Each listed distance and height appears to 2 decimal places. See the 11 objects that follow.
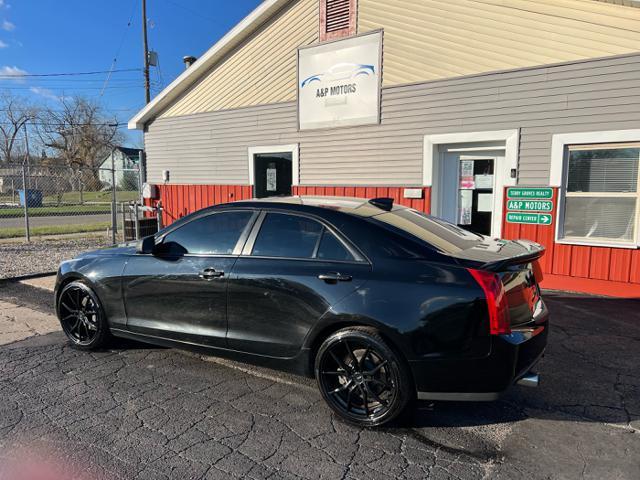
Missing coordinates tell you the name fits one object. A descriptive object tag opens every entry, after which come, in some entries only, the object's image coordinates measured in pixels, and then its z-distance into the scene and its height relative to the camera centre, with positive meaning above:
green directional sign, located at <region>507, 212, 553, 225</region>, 6.98 -0.36
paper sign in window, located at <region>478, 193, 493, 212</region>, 7.69 -0.14
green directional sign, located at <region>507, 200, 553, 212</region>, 6.94 -0.16
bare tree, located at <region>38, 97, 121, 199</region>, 47.91 +5.57
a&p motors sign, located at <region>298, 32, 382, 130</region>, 8.38 +2.07
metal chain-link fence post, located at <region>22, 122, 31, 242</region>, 10.80 -0.25
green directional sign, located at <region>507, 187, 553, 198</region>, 6.91 +0.04
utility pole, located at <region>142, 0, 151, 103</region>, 25.39 +7.14
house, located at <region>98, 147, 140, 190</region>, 46.19 +3.08
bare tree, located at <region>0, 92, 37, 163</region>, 48.88 +5.23
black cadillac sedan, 2.89 -0.76
